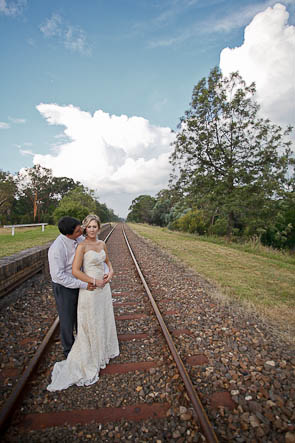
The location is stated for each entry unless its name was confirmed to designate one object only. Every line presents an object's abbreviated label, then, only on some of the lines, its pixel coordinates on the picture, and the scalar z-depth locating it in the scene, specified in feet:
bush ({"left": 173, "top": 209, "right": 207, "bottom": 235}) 85.05
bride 9.26
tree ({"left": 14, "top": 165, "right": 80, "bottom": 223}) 176.23
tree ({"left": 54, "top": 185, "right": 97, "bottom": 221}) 83.30
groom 9.52
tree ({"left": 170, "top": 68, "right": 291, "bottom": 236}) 49.11
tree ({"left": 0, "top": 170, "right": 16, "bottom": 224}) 159.74
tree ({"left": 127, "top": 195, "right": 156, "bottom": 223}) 270.46
